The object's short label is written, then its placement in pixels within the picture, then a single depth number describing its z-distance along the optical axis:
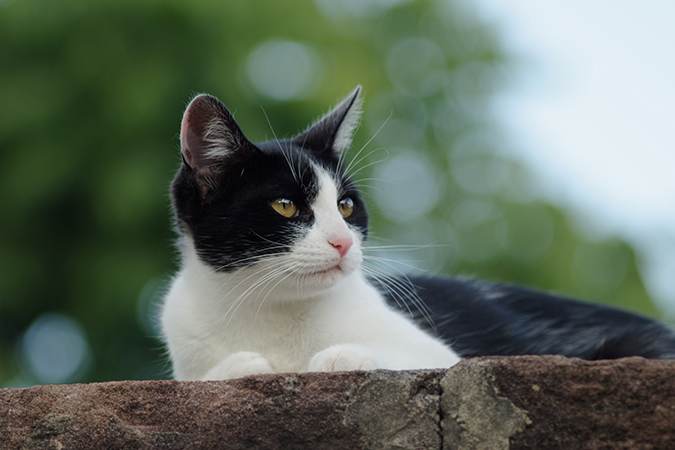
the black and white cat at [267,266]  1.91
